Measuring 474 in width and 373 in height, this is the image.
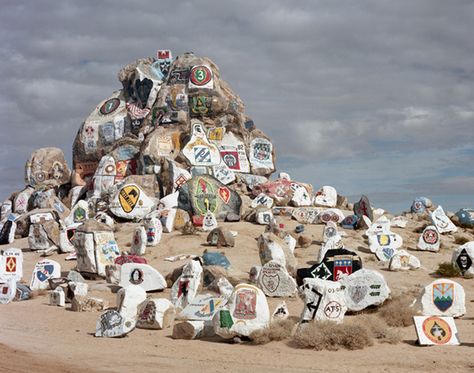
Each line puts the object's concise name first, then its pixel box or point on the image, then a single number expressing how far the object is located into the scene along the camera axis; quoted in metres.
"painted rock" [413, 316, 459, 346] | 9.95
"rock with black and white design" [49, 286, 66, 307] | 14.91
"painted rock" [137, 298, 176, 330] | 11.70
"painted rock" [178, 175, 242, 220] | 25.62
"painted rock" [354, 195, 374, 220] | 26.41
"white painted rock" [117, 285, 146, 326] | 11.60
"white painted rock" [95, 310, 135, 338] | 11.22
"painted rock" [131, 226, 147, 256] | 20.56
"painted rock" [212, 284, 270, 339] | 10.52
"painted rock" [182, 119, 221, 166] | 31.16
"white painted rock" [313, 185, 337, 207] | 29.61
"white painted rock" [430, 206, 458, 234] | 25.71
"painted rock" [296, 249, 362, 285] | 13.68
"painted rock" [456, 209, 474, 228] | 28.20
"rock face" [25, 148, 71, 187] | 38.09
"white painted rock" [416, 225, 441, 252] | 21.52
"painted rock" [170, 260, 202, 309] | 13.51
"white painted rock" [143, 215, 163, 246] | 21.97
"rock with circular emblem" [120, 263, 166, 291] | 15.03
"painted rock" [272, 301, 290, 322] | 11.30
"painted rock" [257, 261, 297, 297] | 14.10
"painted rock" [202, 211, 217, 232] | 23.73
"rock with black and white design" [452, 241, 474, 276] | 16.65
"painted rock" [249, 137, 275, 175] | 33.94
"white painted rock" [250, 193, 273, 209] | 28.35
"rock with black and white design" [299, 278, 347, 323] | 10.73
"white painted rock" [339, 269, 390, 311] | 12.24
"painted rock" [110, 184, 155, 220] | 26.81
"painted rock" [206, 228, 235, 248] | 21.19
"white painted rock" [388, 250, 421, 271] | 17.94
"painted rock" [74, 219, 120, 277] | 18.14
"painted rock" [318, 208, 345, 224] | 25.80
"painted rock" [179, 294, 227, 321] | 11.95
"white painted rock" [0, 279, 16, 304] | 15.51
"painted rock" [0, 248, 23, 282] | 17.67
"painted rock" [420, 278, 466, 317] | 11.70
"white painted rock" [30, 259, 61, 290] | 17.13
